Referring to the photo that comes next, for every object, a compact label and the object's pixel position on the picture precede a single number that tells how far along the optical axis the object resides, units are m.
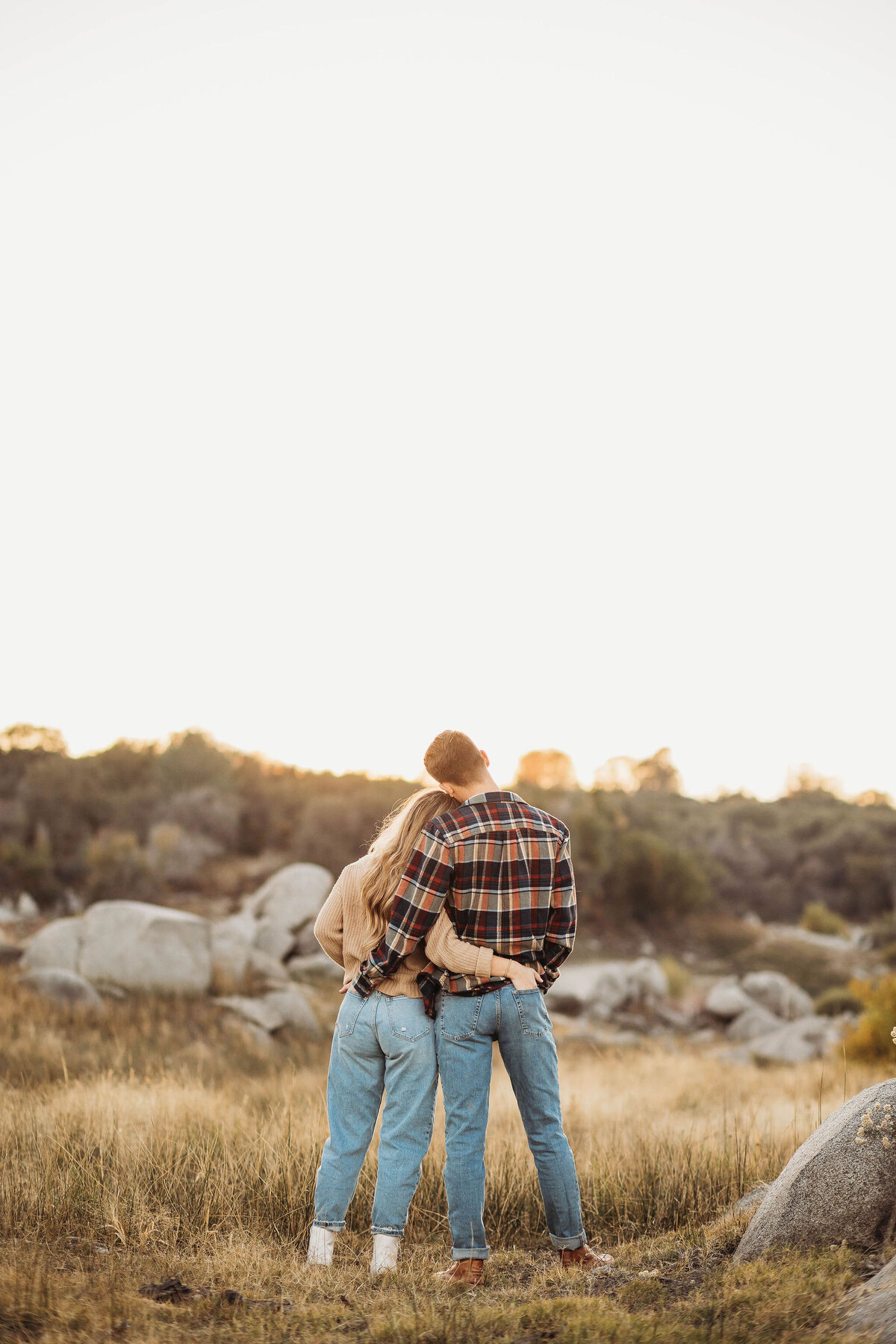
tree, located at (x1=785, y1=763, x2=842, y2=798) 52.17
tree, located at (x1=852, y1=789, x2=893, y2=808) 48.75
